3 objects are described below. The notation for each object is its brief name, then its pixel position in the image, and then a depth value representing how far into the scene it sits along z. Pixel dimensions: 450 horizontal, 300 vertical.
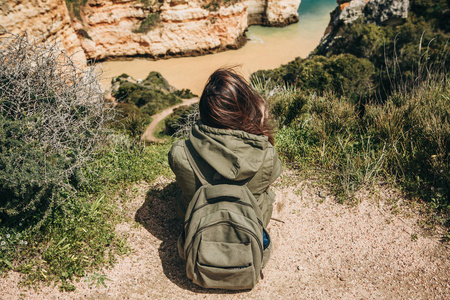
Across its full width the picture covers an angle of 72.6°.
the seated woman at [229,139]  2.33
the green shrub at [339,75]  8.70
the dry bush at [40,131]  2.97
